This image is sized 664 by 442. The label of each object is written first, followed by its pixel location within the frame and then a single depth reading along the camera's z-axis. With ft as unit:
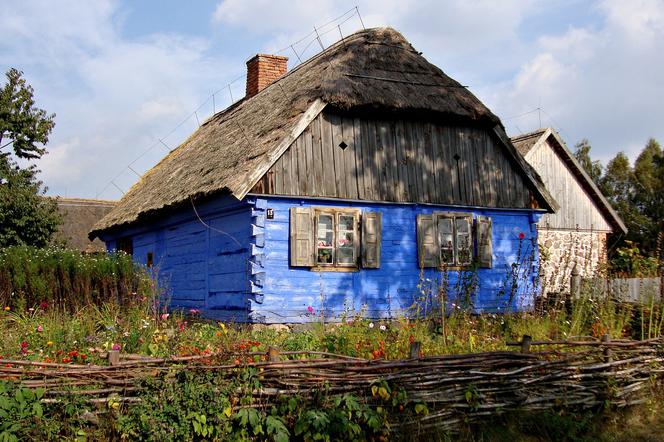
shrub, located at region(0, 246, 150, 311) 38.42
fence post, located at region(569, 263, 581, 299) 35.27
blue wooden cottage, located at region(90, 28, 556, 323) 36.78
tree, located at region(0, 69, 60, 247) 57.57
